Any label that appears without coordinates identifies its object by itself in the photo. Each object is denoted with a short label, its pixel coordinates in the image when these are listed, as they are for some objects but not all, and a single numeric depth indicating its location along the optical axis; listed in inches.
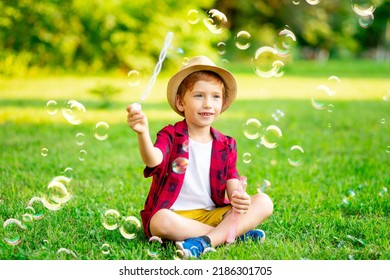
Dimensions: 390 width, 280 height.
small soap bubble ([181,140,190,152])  125.3
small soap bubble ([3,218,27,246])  122.0
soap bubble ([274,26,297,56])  161.2
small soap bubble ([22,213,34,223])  134.4
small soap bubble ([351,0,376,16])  180.7
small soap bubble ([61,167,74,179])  181.6
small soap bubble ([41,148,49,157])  207.3
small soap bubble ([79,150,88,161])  209.9
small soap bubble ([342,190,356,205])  151.9
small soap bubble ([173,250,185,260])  114.7
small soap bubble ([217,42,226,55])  181.9
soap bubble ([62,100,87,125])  157.2
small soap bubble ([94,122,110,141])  153.1
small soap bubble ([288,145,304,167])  211.4
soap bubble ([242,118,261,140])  154.9
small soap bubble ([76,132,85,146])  244.5
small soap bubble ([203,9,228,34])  153.0
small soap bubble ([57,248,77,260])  116.3
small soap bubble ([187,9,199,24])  173.0
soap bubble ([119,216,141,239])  125.9
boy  120.3
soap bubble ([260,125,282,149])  157.9
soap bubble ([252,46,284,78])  166.9
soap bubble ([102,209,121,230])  129.0
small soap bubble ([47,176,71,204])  138.8
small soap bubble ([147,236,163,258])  116.6
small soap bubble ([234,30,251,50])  167.9
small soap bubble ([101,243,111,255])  118.7
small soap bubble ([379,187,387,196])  159.3
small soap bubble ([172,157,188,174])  122.8
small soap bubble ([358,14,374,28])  192.7
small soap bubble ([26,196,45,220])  136.3
